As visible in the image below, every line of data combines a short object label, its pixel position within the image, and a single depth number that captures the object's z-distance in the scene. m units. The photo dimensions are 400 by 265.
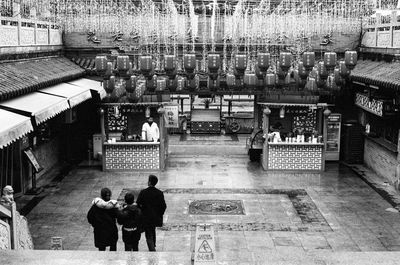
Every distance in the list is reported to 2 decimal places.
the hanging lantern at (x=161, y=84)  19.08
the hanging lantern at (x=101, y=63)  17.80
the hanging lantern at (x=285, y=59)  17.58
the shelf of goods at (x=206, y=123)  30.33
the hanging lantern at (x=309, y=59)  17.86
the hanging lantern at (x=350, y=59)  17.75
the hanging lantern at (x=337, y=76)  18.58
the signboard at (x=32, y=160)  17.14
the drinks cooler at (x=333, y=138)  22.86
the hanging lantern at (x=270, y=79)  18.83
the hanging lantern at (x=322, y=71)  17.98
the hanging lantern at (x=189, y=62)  17.81
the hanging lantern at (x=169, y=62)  17.86
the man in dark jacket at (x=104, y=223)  9.81
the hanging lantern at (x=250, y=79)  18.45
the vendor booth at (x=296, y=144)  20.67
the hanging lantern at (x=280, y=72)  18.11
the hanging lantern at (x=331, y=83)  18.83
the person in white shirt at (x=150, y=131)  20.58
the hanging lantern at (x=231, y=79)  19.19
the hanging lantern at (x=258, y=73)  18.16
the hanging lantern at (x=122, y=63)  17.38
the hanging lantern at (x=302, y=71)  18.28
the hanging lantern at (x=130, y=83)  18.36
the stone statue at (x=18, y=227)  9.90
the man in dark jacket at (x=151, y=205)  10.48
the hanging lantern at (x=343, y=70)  18.25
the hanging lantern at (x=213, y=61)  17.55
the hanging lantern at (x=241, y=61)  17.97
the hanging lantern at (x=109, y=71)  18.00
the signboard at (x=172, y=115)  26.19
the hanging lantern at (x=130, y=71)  17.64
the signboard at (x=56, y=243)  9.96
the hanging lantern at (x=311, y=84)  18.77
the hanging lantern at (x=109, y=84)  18.20
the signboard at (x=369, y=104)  18.60
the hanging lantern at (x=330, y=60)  17.59
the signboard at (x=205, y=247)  8.35
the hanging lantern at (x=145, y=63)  17.53
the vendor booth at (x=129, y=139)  20.66
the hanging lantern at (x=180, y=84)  19.41
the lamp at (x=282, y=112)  21.06
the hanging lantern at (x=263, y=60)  17.60
